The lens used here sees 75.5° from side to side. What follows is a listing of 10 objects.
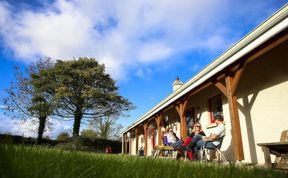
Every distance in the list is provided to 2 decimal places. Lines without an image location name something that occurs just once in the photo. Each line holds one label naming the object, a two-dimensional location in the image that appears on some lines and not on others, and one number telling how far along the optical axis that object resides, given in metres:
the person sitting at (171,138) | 6.73
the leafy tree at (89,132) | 32.68
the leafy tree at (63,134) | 23.81
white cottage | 3.91
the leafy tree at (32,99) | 17.99
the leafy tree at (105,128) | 32.41
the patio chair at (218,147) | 4.73
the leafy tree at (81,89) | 18.02
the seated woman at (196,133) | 5.40
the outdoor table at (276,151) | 3.39
